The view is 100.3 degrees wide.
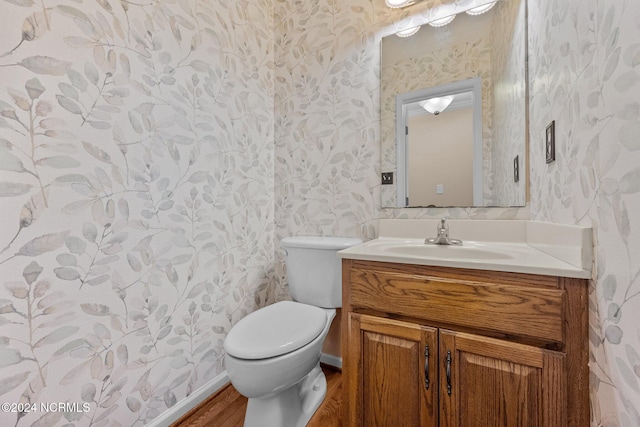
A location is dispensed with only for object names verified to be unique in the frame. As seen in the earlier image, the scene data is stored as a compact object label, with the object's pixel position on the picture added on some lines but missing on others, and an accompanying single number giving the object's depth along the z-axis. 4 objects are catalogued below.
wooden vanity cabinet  0.71
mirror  1.23
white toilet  0.95
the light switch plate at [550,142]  0.90
